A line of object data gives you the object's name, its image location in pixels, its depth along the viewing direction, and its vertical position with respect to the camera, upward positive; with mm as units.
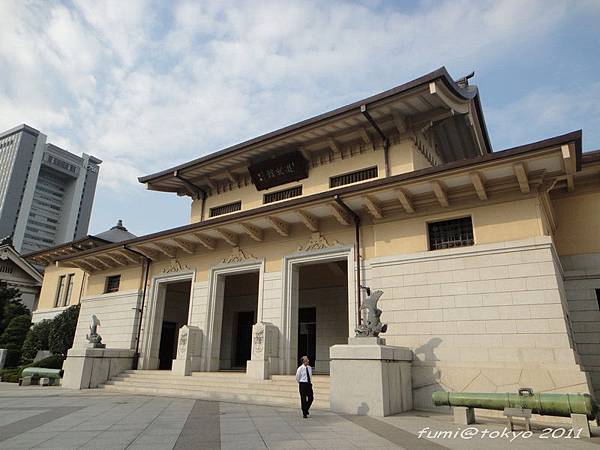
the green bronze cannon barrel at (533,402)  7176 -901
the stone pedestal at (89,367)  15844 -844
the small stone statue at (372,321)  10172 +724
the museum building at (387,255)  10234 +3300
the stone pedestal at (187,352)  15320 -184
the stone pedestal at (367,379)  9227 -660
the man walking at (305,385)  8844 -786
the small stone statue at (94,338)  16953 +308
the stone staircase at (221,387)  11570 -1274
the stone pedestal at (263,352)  13414 -112
